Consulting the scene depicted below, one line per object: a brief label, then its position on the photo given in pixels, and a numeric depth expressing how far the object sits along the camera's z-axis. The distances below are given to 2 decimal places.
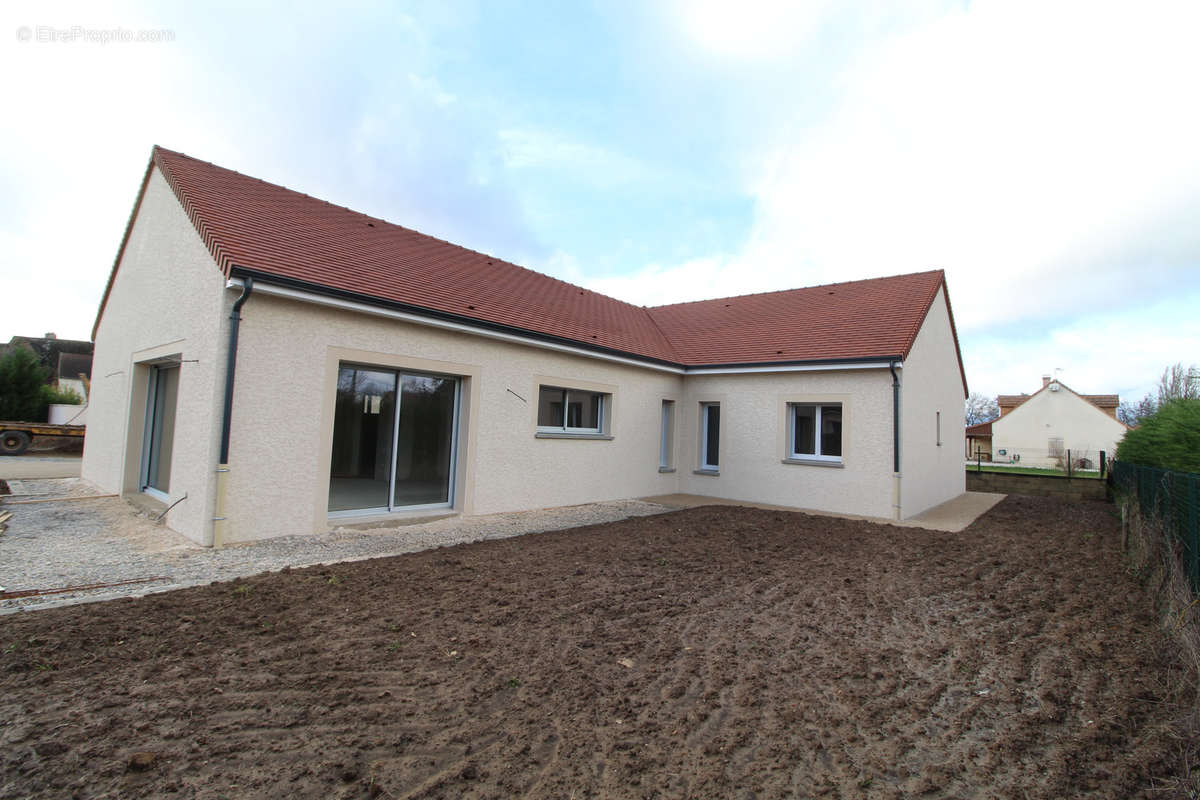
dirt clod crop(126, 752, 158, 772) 2.22
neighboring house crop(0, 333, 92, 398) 36.03
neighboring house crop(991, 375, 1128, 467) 39.66
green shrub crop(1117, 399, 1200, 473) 8.73
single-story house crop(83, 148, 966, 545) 6.73
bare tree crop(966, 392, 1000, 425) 72.44
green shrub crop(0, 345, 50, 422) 22.75
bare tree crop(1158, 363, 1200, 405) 10.85
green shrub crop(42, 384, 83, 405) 24.14
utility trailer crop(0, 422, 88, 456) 18.27
